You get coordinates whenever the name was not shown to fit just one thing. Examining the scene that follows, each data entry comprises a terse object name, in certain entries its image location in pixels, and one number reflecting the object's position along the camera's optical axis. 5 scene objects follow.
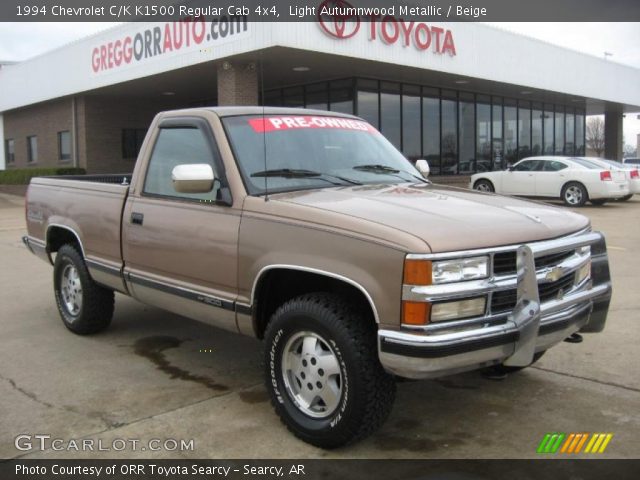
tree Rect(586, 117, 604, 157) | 77.06
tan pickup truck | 3.08
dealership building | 17.44
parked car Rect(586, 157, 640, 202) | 18.91
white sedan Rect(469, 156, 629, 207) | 17.88
